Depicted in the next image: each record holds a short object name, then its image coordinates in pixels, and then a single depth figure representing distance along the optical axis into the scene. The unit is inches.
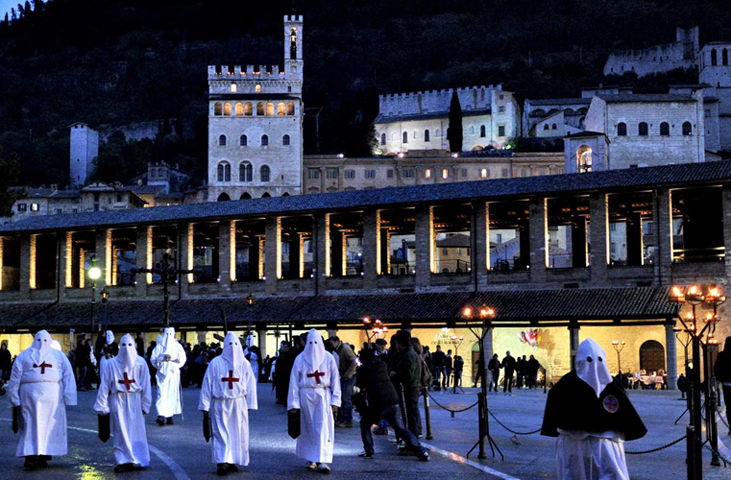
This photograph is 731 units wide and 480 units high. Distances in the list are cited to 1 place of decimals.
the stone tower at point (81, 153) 5940.0
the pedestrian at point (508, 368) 1424.0
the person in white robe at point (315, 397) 559.8
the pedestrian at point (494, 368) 1489.1
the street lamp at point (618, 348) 1790.1
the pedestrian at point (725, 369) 684.8
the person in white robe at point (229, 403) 546.9
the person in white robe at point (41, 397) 566.9
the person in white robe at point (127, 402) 555.5
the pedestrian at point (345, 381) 787.4
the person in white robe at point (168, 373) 827.4
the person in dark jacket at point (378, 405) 603.5
